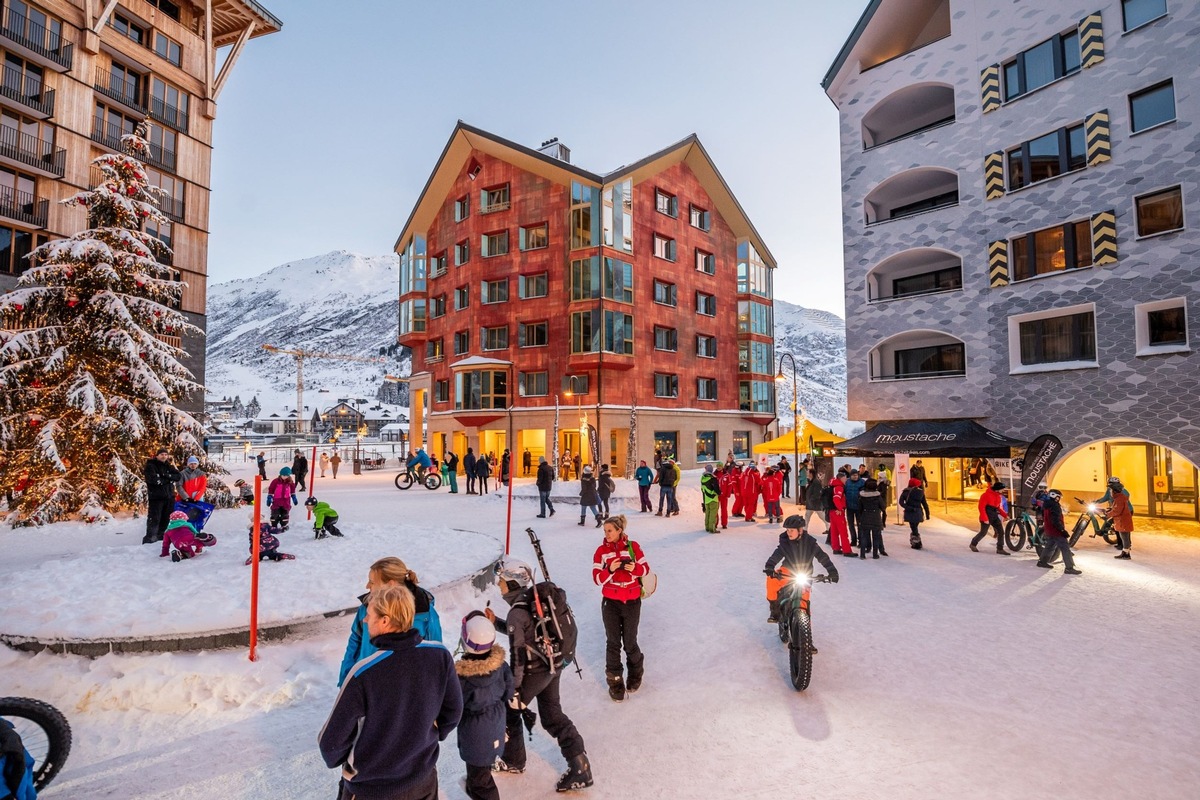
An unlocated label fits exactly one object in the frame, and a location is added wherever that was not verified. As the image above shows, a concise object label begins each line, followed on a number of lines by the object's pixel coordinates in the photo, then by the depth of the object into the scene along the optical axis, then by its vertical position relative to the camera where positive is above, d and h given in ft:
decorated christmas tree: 46.16 +5.22
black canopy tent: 56.24 -1.24
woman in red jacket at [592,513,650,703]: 18.11 -5.07
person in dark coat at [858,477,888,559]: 38.75 -6.22
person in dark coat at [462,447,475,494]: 76.79 -4.86
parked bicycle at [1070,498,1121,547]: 40.98 -7.18
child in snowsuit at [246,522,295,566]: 29.73 -6.12
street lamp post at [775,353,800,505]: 61.46 -1.82
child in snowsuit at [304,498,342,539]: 35.35 -5.55
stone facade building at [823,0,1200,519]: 54.85 +22.50
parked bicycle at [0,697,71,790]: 13.19 -7.16
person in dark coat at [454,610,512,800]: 11.34 -5.38
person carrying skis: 13.32 -6.24
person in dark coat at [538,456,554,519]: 57.88 -5.18
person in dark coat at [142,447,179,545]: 36.24 -3.77
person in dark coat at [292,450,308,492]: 73.51 -4.93
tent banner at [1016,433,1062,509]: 49.96 -2.89
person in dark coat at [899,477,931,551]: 42.34 -5.78
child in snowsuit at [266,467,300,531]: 37.37 -4.41
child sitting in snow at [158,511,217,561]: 29.96 -5.58
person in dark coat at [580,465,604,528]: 53.52 -6.03
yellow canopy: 67.51 -1.50
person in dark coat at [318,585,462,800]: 8.57 -4.24
